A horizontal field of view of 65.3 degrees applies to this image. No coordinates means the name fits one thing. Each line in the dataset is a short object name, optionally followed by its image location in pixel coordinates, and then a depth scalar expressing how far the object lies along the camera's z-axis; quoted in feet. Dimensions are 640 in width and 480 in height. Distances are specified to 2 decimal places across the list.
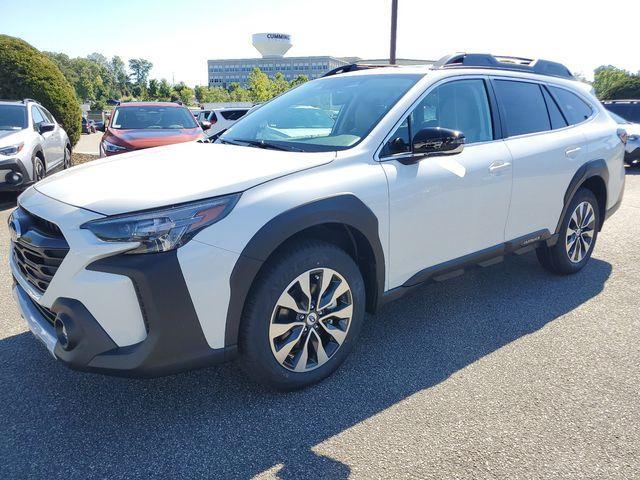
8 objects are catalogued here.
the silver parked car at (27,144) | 22.77
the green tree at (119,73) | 441.27
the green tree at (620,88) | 86.28
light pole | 43.19
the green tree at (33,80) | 40.75
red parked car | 27.58
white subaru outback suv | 7.20
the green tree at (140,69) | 493.36
